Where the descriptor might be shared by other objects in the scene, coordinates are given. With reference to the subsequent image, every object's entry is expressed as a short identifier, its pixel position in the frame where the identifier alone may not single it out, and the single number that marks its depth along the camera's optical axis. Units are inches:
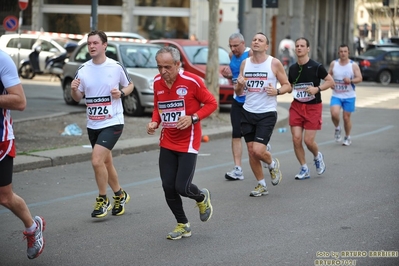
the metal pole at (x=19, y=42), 1075.3
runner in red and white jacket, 283.7
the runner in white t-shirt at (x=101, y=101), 318.7
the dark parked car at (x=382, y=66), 1365.7
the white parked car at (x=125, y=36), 1237.8
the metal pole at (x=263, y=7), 781.5
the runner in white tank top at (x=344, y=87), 584.4
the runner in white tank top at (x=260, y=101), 373.4
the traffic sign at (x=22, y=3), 1061.7
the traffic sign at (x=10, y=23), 1039.0
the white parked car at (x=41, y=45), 1165.1
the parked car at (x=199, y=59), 777.6
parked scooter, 1137.4
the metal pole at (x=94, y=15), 756.6
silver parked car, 716.0
